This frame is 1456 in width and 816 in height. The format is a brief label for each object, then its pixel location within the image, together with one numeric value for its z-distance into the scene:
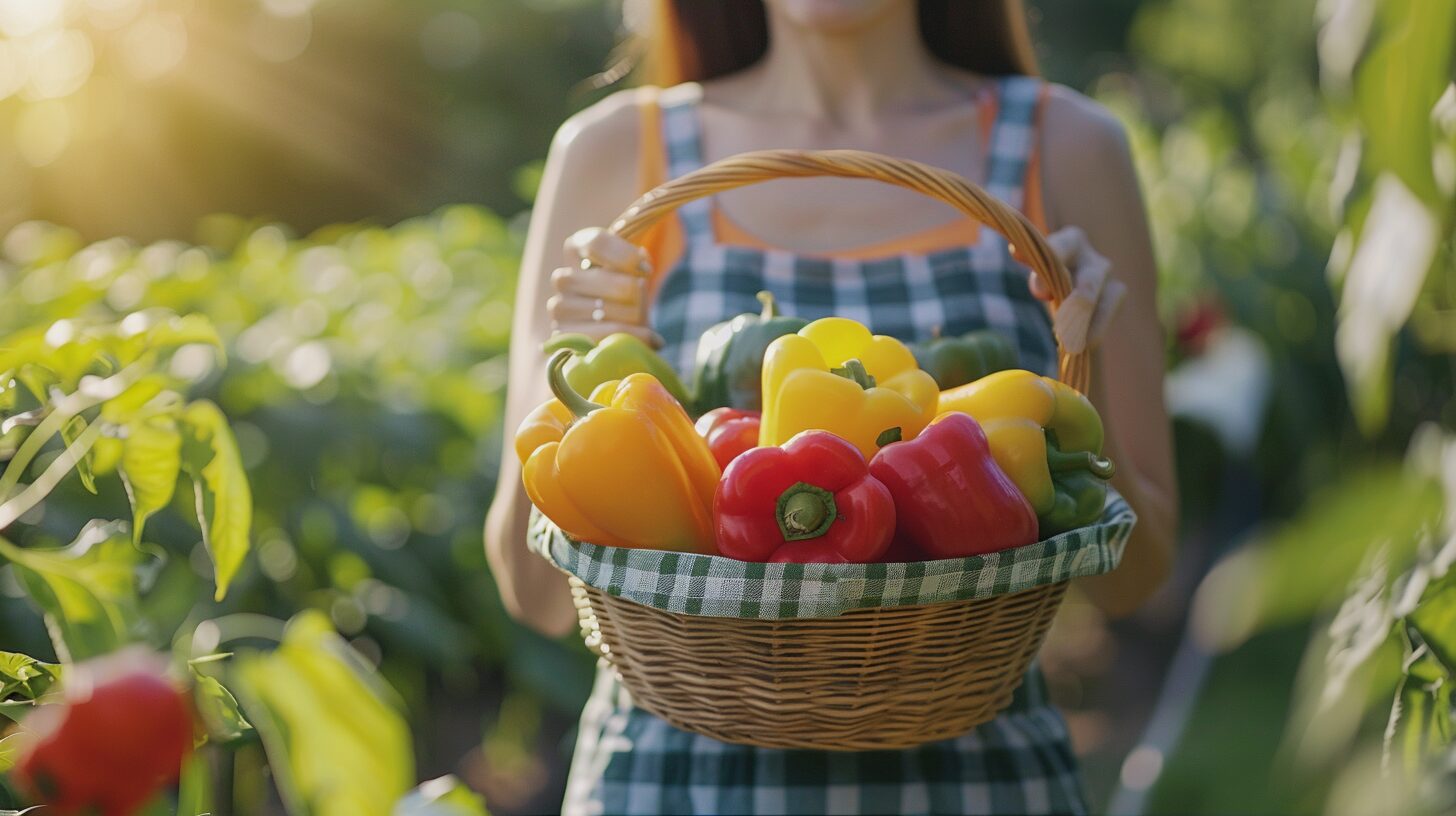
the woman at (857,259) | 1.57
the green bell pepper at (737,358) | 1.38
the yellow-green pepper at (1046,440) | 1.22
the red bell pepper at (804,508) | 1.10
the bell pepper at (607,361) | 1.35
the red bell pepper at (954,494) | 1.12
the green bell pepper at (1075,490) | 1.23
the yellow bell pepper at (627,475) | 1.15
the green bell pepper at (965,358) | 1.45
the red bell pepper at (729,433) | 1.28
